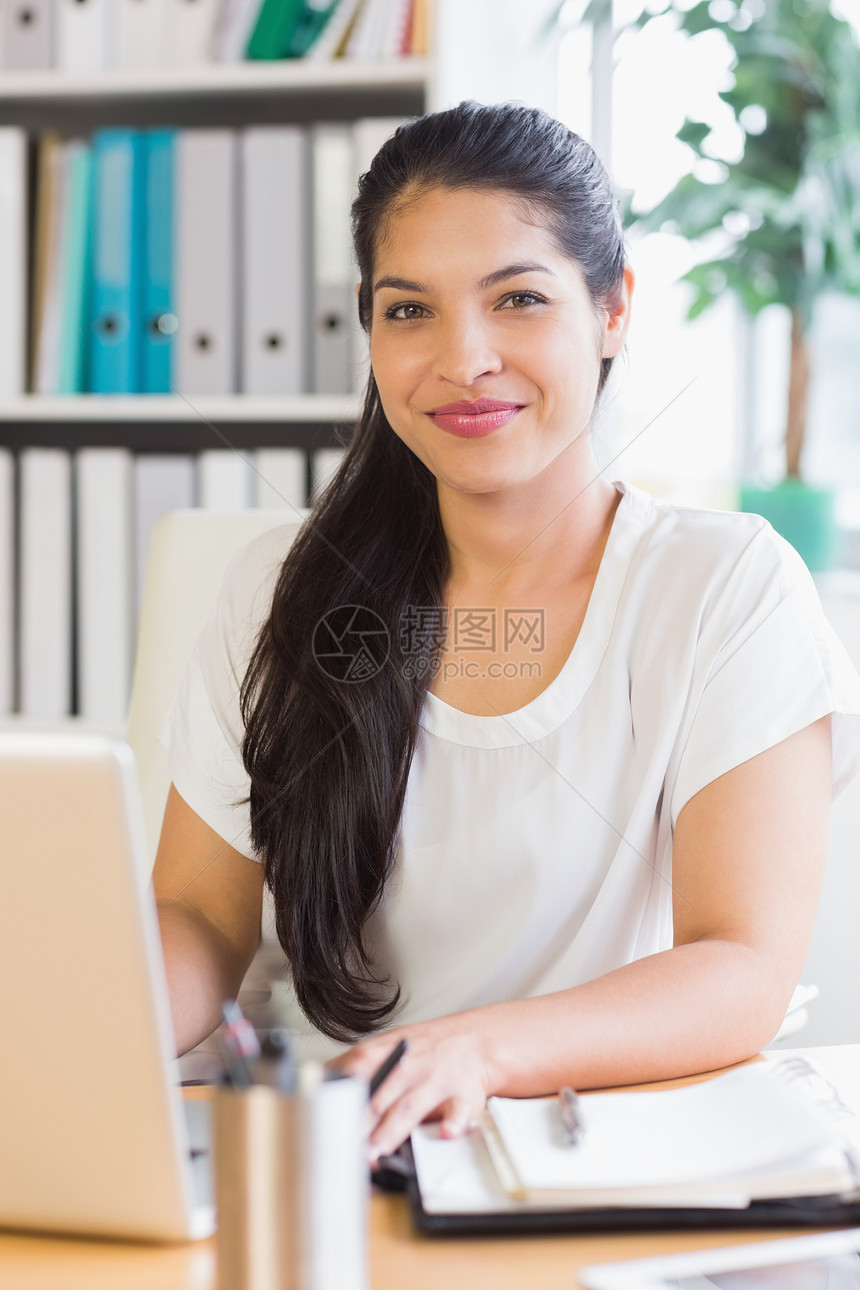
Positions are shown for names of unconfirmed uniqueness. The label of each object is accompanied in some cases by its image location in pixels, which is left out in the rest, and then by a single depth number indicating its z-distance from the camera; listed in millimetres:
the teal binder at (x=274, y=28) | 3364
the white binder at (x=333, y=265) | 3336
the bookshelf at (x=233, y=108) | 3351
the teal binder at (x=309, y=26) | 3363
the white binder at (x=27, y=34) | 3411
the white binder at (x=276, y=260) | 3342
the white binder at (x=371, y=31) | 3337
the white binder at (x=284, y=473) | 3352
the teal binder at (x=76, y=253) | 3401
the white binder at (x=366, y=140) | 3303
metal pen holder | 1327
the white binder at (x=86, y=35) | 3391
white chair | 3040
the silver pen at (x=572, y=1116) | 1881
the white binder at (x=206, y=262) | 3356
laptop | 1447
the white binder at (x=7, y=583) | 3442
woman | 2816
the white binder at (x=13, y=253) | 3420
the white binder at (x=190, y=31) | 3374
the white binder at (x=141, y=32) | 3384
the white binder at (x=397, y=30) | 3335
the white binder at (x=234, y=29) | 3369
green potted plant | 3475
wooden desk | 1578
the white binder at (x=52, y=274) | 3412
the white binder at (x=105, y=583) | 3418
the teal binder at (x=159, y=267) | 3377
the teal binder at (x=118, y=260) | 3384
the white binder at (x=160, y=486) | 3408
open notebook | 1699
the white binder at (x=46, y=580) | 3431
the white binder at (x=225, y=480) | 3394
